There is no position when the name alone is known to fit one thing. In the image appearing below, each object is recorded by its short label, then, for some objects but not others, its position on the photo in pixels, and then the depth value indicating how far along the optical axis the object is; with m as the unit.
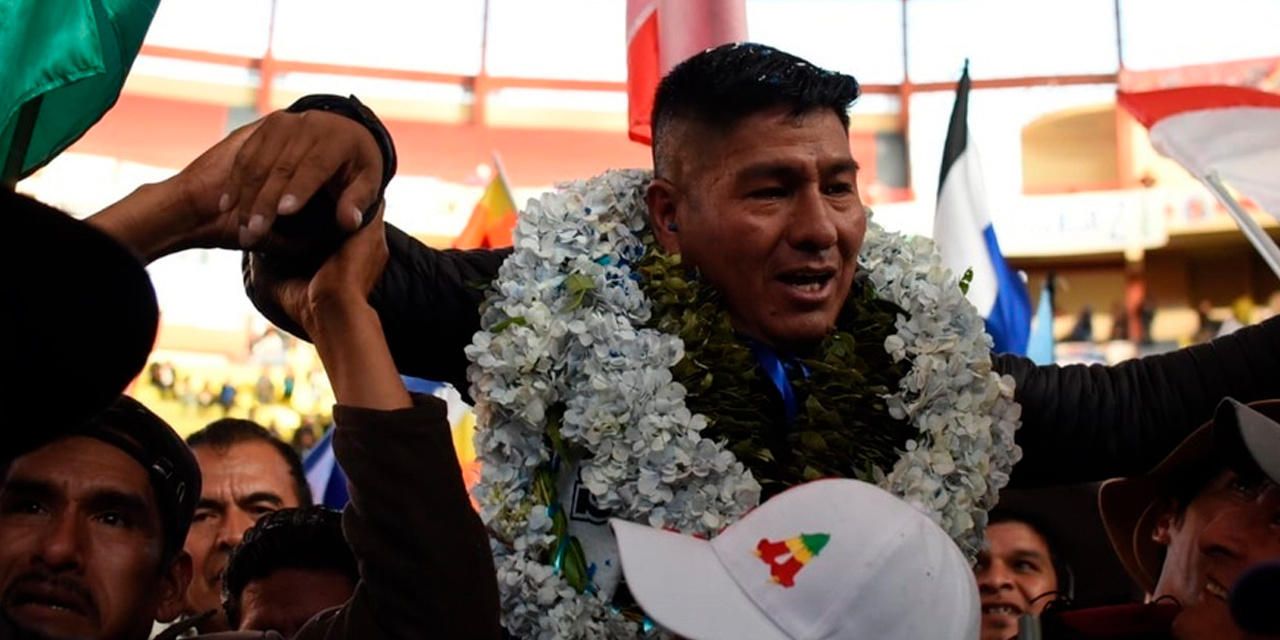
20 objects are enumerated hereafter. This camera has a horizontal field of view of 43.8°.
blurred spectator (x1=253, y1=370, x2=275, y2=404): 24.56
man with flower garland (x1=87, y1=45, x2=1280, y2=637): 2.67
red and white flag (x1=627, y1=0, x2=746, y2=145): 4.68
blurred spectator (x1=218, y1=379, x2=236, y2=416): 24.14
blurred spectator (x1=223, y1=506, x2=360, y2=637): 3.49
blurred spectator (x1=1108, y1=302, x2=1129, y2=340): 26.72
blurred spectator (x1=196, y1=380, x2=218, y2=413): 24.20
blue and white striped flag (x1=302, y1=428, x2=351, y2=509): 6.35
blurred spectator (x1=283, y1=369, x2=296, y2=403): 24.72
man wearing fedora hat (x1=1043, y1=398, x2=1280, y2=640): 2.30
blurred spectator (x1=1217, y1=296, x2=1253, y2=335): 24.70
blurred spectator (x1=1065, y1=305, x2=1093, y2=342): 26.72
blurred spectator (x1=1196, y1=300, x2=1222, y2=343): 25.69
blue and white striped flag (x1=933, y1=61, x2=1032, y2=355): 6.38
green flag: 3.43
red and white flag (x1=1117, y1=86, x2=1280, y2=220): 5.18
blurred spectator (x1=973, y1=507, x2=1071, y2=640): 4.26
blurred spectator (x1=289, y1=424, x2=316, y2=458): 19.36
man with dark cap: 2.40
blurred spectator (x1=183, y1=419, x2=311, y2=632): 4.42
